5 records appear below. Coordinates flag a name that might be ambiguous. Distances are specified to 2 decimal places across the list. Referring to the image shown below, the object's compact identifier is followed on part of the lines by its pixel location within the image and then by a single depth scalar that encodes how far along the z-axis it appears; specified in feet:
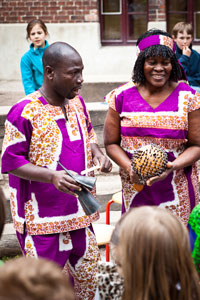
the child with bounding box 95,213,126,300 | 8.19
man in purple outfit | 11.03
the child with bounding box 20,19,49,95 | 21.97
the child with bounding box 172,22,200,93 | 22.47
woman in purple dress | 11.87
